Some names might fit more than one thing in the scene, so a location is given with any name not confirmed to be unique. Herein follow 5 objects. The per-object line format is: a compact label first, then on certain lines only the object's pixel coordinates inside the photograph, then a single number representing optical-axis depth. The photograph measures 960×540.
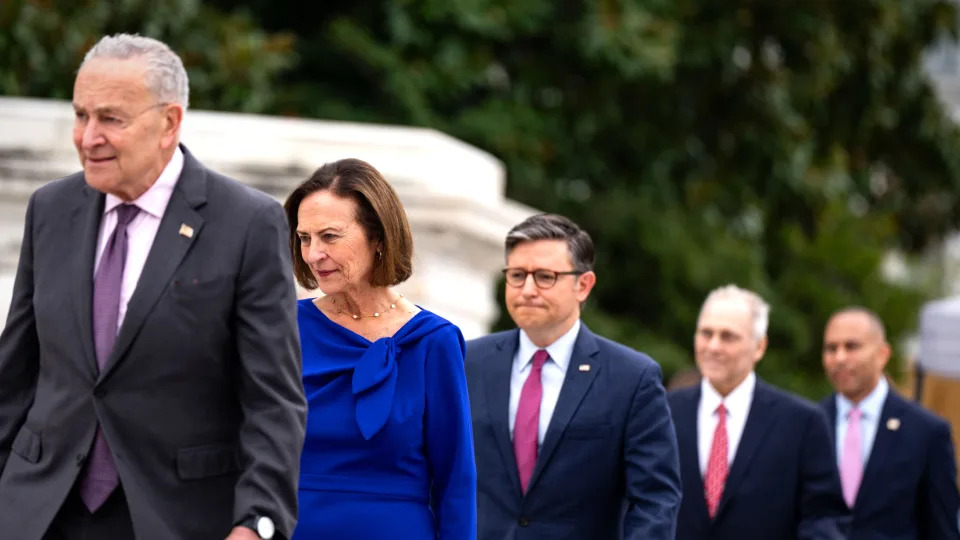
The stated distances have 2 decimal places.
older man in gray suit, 7.75
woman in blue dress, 9.92
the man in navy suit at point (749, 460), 14.95
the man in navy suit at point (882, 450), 17.22
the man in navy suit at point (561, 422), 12.29
